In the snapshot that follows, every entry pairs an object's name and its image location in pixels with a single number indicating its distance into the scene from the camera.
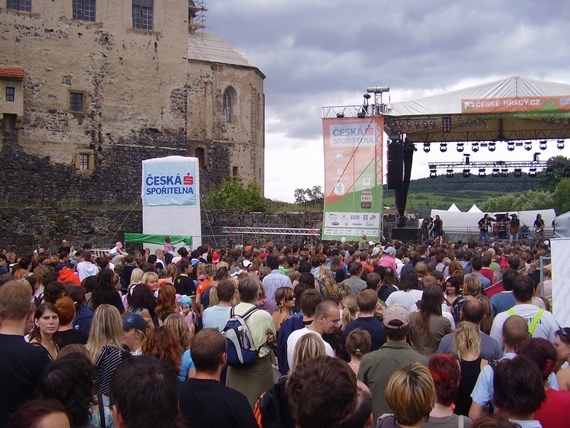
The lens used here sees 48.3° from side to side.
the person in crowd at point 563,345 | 4.87
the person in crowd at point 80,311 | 6.22
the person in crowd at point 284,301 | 6.54
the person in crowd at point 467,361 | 4.77
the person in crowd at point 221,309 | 6.28
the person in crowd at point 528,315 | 5.98
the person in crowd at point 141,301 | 6.79
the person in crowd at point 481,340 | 5.26
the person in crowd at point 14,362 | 4.07
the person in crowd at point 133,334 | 5.35
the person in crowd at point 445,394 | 3.85
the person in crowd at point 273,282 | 8.56
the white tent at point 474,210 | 46.33
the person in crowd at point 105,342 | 4.60
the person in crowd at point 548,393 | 3.87
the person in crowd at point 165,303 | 6.70
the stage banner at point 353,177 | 23.39
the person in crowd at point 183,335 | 5.10
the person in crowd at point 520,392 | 3.68
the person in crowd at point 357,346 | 4.98
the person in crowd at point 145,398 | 3.04
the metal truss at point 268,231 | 28.42
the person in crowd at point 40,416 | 2.90
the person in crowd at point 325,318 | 5.56
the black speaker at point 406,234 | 25.61
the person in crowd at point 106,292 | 7.04
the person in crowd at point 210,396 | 3.85
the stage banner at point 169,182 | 21.84
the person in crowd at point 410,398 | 3.50
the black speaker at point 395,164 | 26.30
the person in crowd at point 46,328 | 5.09
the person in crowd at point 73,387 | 3.44
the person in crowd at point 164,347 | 4.82
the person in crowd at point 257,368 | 5.47
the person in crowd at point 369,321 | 5.84
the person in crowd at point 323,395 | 3.04
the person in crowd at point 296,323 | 5.78
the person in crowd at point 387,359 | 4.68
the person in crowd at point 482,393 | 4.28
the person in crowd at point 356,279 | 8.55
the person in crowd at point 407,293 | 7.32
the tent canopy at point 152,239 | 21.42
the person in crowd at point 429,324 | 6.05
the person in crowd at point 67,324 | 5.52
